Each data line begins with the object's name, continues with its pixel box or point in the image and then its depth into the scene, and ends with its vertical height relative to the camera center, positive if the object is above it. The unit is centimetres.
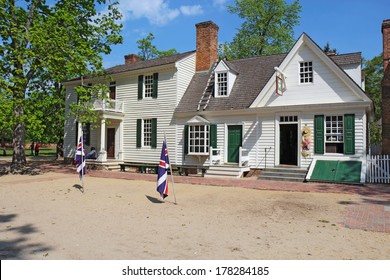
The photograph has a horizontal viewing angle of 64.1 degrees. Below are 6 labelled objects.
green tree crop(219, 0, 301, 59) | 3509 +1396
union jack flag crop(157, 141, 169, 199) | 936 -95
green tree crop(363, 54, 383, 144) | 4356 +933
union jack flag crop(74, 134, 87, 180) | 1252 -54
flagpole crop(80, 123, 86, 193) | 1253 -71
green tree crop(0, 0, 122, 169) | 1519 +521
